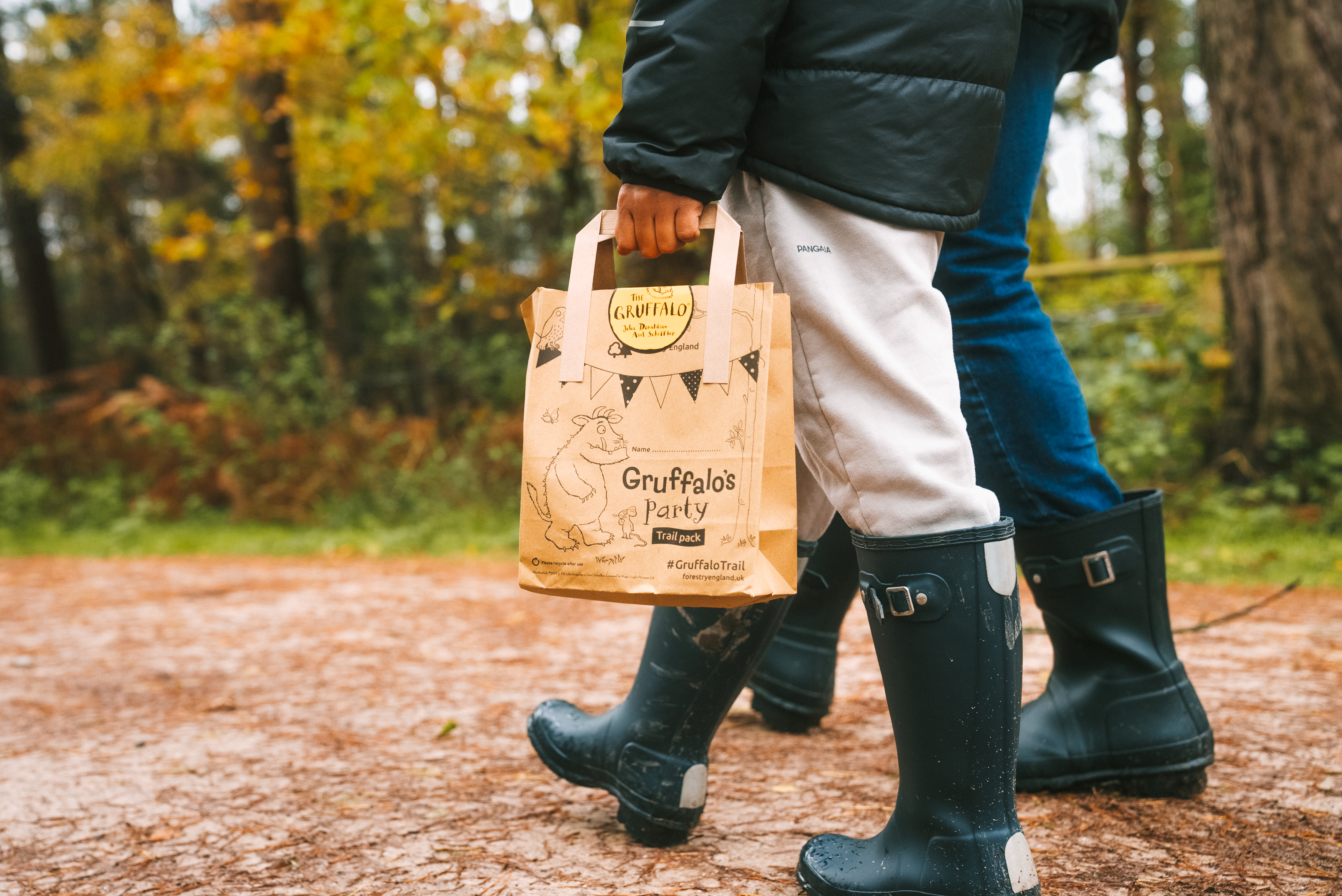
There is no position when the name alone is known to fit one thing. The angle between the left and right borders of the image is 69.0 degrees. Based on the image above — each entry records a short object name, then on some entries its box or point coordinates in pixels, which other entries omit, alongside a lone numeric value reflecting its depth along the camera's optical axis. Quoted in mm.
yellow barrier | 5496
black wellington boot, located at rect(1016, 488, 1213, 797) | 1560
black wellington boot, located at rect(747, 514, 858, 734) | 1922
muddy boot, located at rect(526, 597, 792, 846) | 1473
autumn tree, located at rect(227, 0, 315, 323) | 8930
